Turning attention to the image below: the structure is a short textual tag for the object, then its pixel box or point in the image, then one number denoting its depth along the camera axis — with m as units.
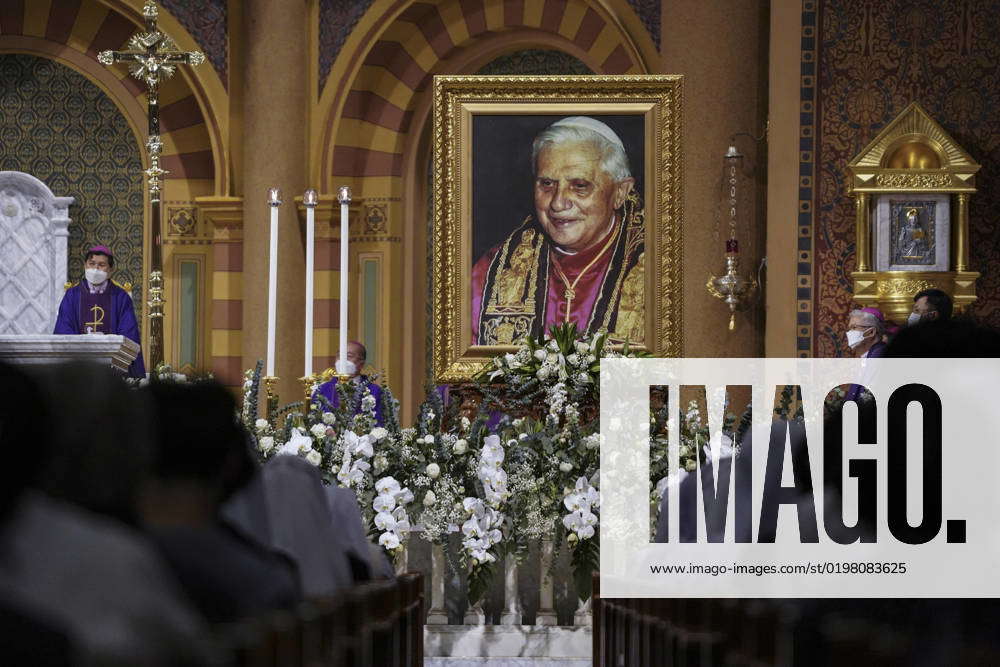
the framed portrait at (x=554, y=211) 19.30
